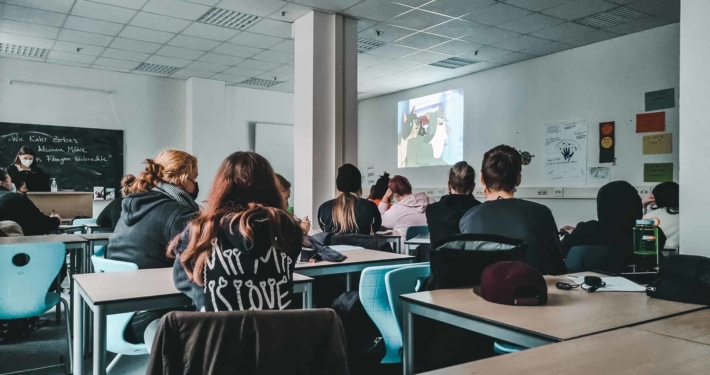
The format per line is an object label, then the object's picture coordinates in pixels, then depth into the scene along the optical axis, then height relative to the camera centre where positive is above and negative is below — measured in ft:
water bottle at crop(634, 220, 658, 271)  7.12 -1.06
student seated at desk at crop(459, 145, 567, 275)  6.69 -0.67
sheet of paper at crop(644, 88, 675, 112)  16.98 +2.60
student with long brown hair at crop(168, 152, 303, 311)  5.24 -0.76
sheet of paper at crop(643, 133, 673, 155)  17.11 +1.09
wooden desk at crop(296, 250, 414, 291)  7.74 -1.40
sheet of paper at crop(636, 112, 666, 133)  17.31 +1.86
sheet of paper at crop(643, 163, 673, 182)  17.15 +0.12
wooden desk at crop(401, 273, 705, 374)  4.01 -1.22
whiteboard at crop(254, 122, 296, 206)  27.71 +1.80
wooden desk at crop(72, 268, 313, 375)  5.49 -1.35
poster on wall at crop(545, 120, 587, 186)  19.58 +0.92
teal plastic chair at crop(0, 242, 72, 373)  8.52 -1.66
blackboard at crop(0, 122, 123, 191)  21.65 +1.21
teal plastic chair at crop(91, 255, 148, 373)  6.68 -2.13
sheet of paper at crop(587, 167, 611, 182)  18.86 +0.06
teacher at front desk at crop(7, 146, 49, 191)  19.43 +0.28
